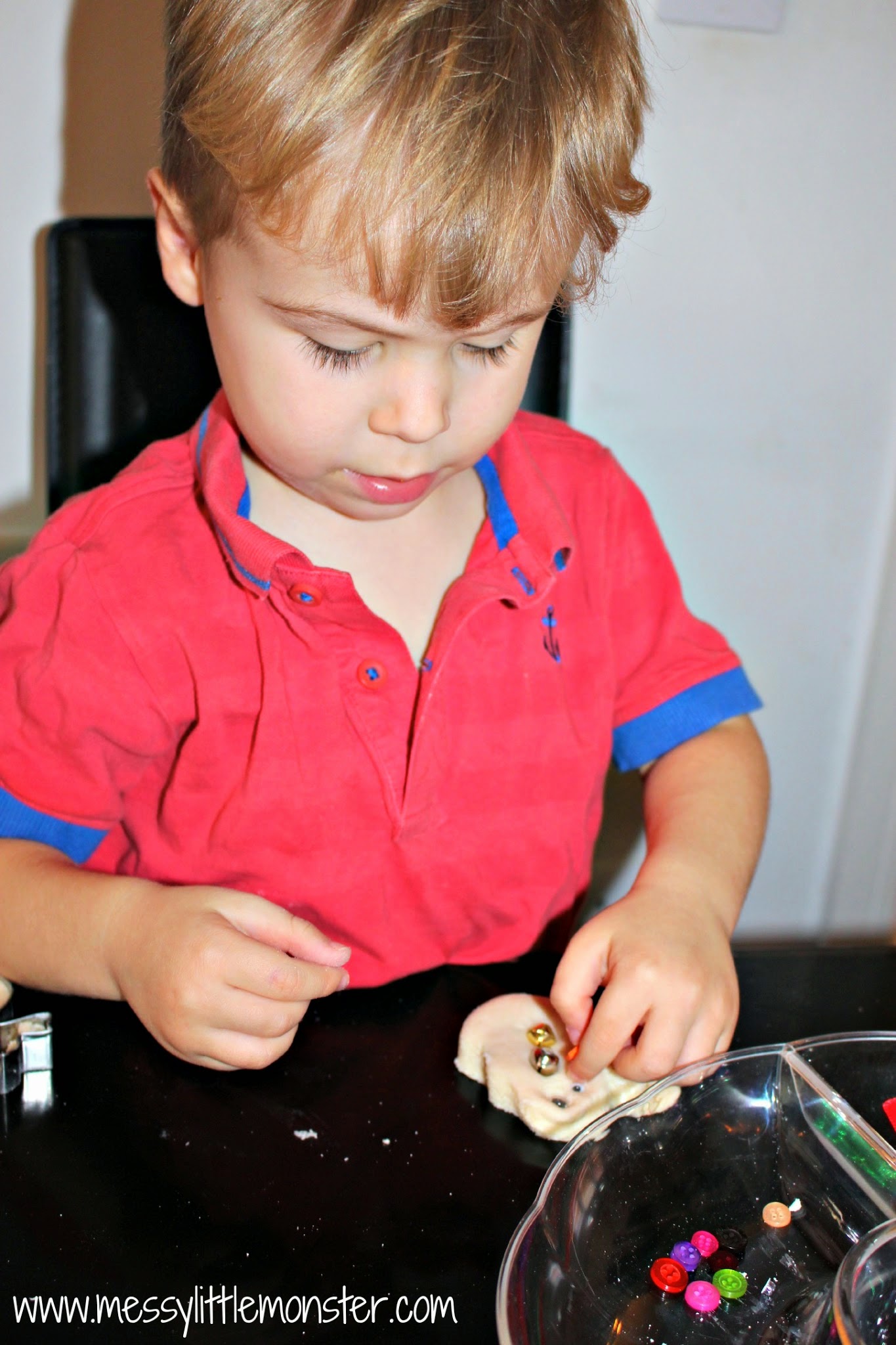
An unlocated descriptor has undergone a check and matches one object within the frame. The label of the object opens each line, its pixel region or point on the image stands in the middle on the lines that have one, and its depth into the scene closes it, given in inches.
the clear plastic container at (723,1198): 18.5
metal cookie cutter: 22.4
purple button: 19.4
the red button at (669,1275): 19.1
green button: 19.1
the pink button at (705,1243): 19.7
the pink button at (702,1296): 18.8
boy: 21.2
